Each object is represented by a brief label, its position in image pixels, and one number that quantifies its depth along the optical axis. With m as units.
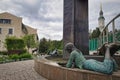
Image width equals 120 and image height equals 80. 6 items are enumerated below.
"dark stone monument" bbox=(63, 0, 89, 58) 3.60
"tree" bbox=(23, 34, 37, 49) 21.51
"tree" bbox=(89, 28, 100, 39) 23.96
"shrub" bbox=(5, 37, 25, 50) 15.43
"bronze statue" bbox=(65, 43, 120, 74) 1.85
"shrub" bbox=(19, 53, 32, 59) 9.62
